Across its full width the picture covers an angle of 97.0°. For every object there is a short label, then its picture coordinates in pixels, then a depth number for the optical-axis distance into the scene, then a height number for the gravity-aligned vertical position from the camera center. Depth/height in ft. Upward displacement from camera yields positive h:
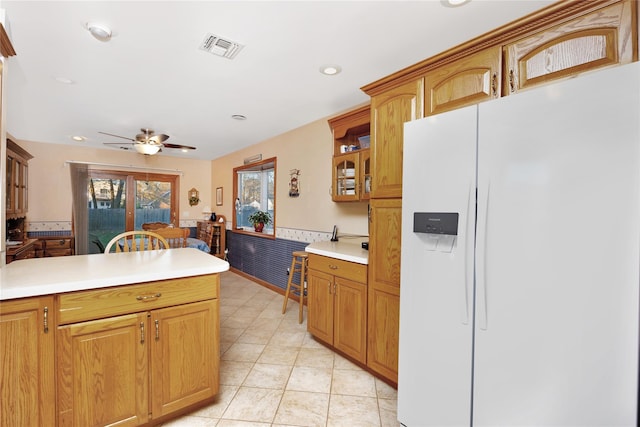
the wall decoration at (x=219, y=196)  20.72 +0.84
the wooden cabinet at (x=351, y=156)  9.20 +1.80
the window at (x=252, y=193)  16.72 +0.96
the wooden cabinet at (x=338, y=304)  7.38 -2.71
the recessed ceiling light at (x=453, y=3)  5.11 +3.79
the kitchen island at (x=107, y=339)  4.13 -2.21
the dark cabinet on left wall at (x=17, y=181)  11.39 +1.09
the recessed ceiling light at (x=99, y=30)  5.86 +3.70
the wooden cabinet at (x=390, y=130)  6.18 +1.88
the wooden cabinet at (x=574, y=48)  3.78 +2.42
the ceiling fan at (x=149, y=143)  12.58 +2.89
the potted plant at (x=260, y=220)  16.32 -0.70
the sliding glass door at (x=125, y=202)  18.38 +0.32
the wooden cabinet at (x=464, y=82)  4.95 +2.42
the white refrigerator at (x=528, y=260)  3.00 -0.63
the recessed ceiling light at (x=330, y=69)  7.49 +3.77
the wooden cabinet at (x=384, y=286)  6.47 -1.83
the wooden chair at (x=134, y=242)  7.47 -0.94
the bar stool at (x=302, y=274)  10.51 -2.54
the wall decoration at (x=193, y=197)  21.23 +0.76
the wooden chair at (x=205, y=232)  18.11 -1.67
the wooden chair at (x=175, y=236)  13.38 -1.40
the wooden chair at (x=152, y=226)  17.29 -1.21
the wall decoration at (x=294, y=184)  13.28 +1.15
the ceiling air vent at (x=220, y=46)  6.34 +3.76
